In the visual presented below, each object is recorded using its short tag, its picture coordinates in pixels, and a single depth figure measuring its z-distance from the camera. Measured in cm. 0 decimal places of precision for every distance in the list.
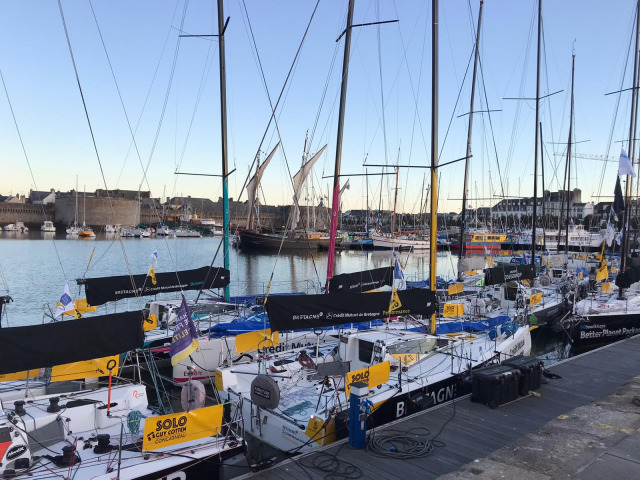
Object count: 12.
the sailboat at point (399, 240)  8862
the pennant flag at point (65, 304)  1492
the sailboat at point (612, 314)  2334
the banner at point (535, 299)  2396
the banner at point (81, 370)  1135
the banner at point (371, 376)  1041
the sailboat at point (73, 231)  11799
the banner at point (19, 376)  1204
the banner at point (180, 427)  869
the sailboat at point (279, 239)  8544
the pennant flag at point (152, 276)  1822
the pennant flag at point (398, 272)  1658
